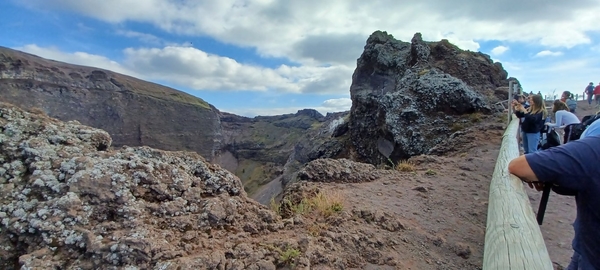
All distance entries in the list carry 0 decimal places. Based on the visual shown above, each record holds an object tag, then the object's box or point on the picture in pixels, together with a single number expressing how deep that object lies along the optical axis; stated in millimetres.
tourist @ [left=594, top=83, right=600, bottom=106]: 19625
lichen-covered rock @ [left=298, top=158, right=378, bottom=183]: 7242
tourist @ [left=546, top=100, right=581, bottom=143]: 7089
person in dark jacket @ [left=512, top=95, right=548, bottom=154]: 8297
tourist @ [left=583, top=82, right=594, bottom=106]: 22172
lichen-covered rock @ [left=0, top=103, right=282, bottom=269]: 2557
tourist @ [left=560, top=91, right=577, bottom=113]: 16125
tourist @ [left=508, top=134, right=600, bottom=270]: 1946
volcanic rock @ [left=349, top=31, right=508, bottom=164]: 15492
